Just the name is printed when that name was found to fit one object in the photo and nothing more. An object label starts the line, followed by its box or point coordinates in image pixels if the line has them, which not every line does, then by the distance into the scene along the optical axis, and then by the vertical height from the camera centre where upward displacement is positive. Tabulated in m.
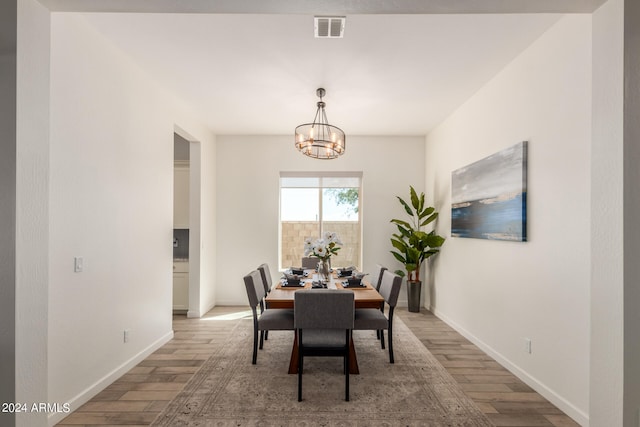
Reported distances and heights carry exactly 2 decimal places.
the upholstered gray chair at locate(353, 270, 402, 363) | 3.33 -0.97
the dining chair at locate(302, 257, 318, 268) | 5.13 -0.69
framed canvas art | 3.10 +0.18
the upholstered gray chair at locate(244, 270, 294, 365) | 3.30 -0.98
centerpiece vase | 3.74 -0.59
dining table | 2.99 -0.71
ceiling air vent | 2.51 +1.33
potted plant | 5.31 -0.45
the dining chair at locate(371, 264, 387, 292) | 4.13 -0.74
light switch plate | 2.60 -0.39
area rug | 2.46 -1.40
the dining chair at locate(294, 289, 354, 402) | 2.69 -0.76
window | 6.24 +0.02
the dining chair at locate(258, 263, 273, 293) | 4.09 -0.75
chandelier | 3.67 +0.72
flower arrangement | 3.64 -0.33
